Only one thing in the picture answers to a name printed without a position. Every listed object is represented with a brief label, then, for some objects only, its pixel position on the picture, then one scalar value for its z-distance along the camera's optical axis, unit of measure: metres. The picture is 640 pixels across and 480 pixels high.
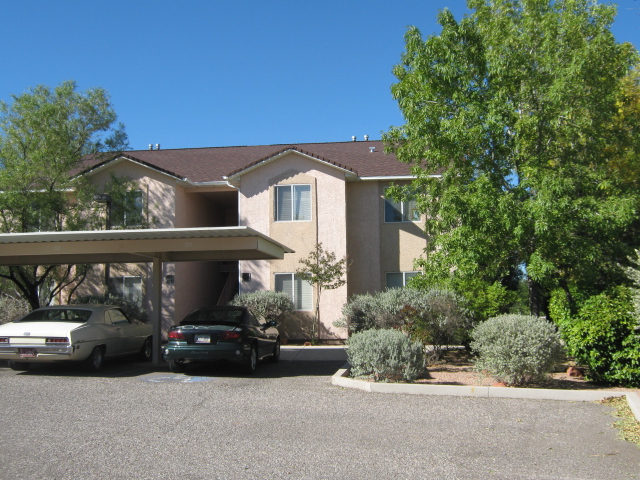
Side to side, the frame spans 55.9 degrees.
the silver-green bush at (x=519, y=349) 10.14
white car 11.96
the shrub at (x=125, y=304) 19.61
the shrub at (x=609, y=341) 10.16
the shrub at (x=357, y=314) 17.05
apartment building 20.64
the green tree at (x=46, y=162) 17.17
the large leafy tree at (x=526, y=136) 12.27
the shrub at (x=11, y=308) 18.05
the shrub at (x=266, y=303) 19.30
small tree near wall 19.33
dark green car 11.91
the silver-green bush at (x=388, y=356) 10.75
